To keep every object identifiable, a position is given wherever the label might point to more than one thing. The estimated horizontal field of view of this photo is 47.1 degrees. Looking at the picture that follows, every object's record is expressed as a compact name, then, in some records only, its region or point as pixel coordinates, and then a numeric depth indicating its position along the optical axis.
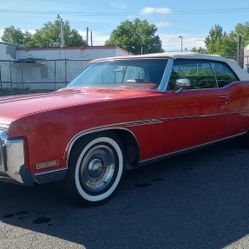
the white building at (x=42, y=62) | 22.81
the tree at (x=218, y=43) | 37.46
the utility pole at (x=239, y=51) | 13.35
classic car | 2.52
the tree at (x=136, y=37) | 58.00
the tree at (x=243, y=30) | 66.00
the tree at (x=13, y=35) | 66.23
